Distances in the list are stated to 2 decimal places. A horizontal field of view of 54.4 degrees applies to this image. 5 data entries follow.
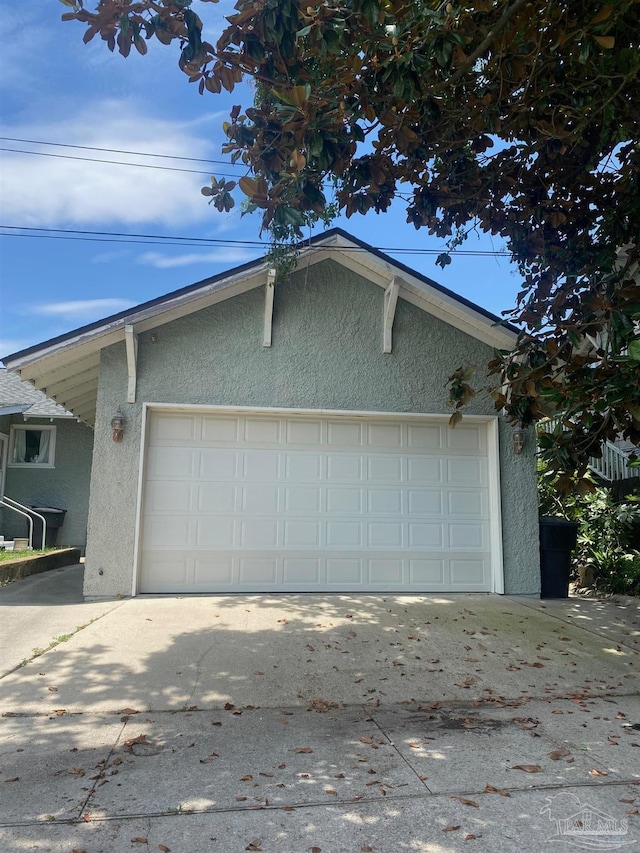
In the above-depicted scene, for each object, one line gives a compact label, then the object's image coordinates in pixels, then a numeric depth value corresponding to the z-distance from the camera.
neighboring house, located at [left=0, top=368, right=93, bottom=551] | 15.02
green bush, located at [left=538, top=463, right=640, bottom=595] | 9.47
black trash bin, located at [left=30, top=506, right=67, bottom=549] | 14.58
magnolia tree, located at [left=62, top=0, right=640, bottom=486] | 4.39
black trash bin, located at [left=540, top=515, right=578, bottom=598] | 8.86
